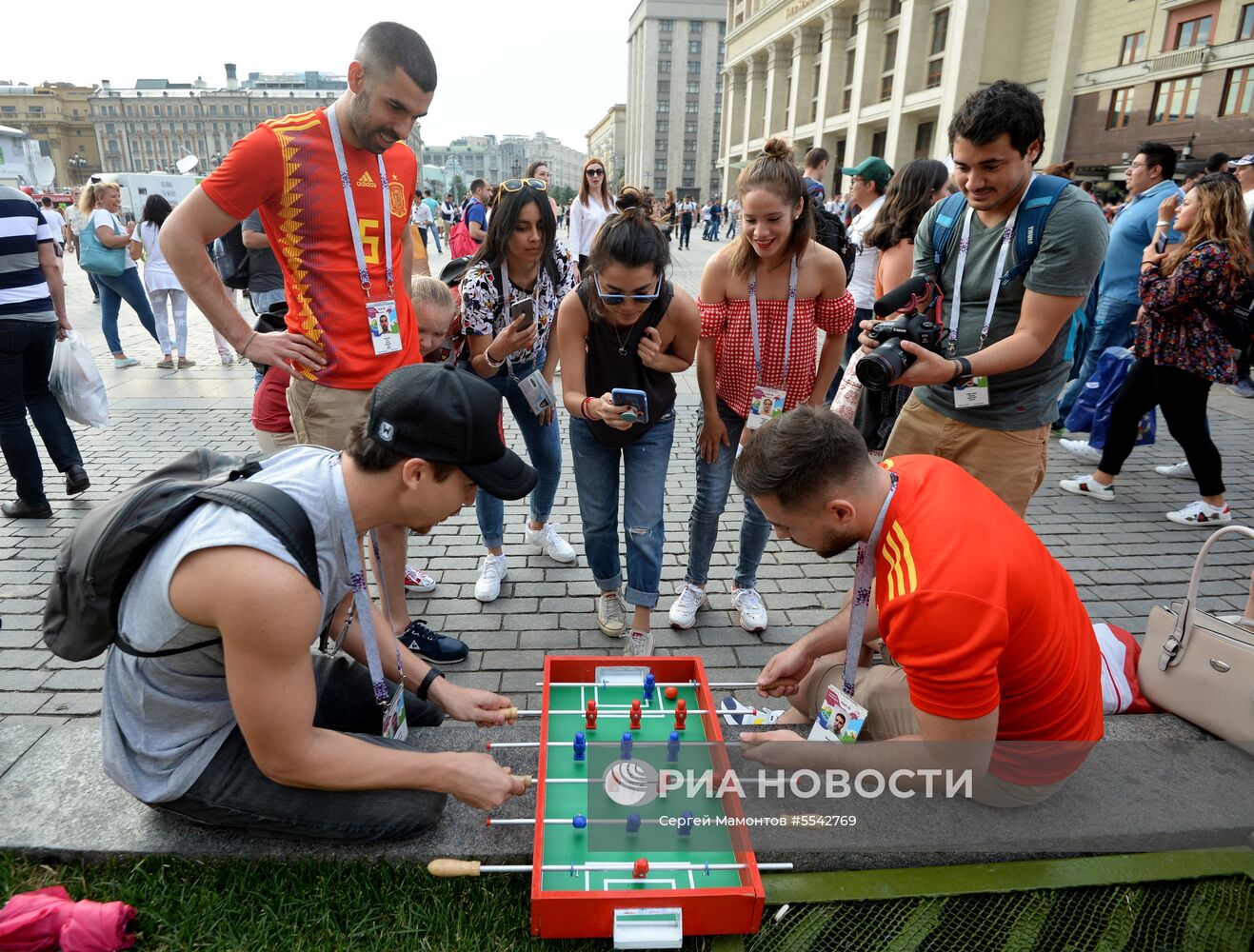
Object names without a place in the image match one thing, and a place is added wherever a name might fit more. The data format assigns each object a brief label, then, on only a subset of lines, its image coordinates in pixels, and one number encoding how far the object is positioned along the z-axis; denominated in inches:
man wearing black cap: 67.9
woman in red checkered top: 137.5
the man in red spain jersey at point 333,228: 111.7
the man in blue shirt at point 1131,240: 265.6
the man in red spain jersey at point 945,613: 74.0
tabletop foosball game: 76.9
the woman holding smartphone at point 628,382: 122.4
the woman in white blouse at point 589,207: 343.9
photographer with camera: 112.3
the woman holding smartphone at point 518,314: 144.3
